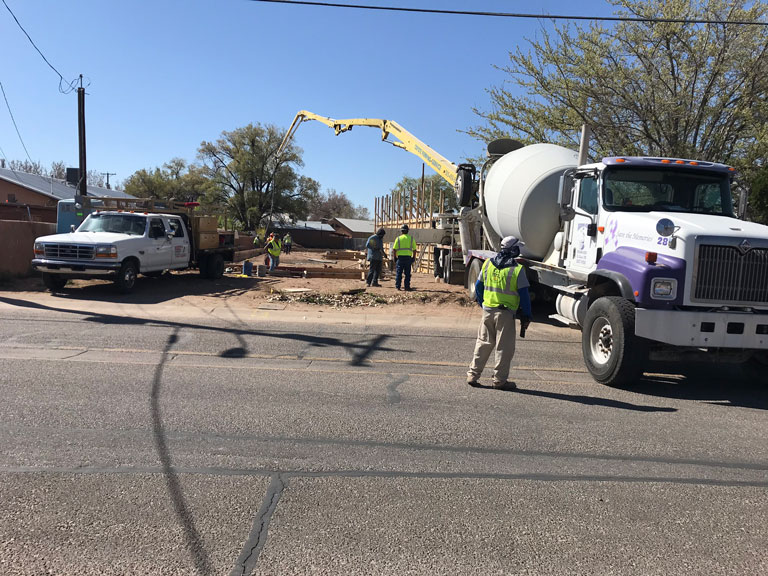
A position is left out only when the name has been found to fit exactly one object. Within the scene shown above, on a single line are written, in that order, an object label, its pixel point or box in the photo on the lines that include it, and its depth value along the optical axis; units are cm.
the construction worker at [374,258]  1714
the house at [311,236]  6794
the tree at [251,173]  6425
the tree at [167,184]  6556
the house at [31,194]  3584
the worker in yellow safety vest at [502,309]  674
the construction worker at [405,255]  1631
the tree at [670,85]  1559
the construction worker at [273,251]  2045
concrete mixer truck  657
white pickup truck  1381
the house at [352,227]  7431
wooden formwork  2622
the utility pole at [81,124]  2466
